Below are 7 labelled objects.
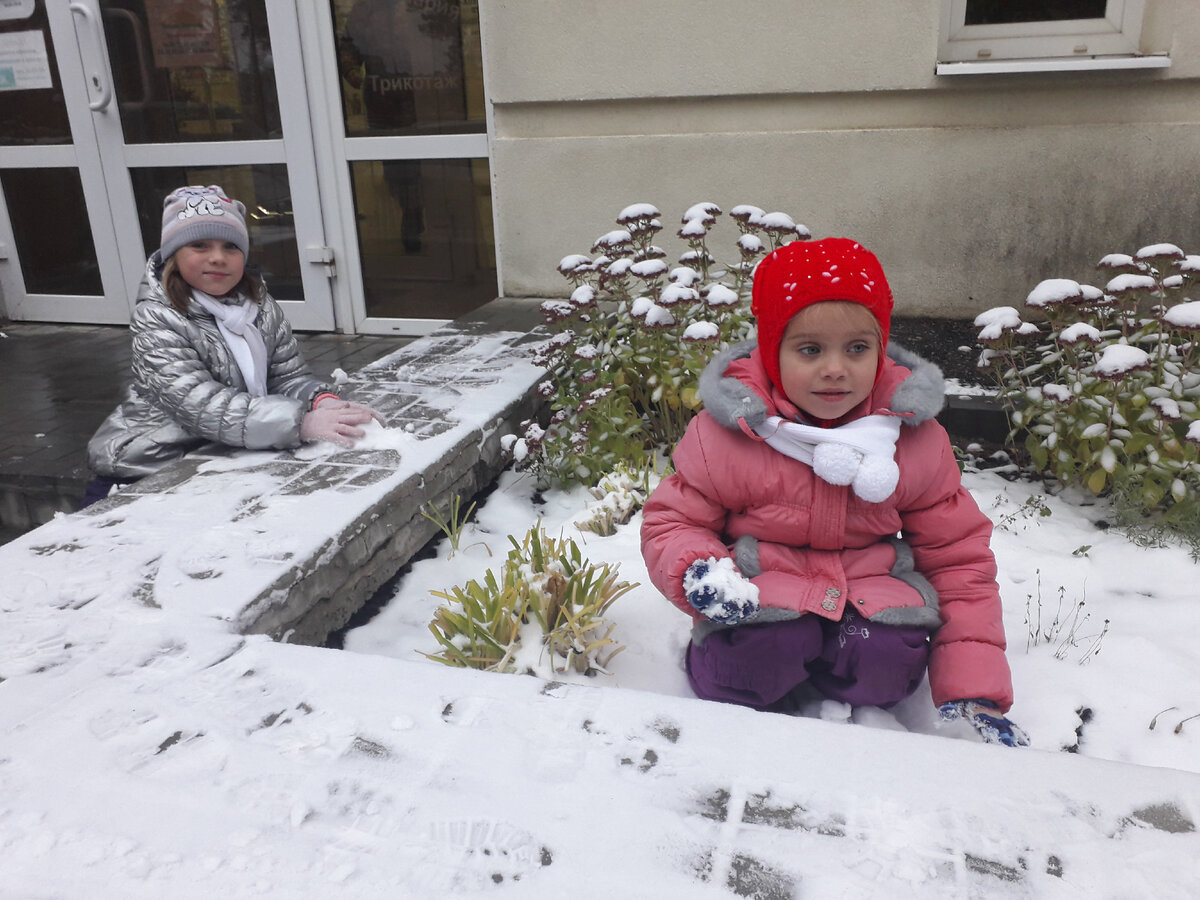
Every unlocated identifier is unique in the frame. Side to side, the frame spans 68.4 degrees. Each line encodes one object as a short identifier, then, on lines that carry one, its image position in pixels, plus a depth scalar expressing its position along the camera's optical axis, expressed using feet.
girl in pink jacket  5.49
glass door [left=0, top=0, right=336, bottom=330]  16.35
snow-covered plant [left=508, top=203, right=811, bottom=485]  9.50
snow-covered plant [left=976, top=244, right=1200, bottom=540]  7.98
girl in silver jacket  8.55
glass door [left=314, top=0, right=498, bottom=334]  15.60
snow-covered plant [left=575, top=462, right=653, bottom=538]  8.64
